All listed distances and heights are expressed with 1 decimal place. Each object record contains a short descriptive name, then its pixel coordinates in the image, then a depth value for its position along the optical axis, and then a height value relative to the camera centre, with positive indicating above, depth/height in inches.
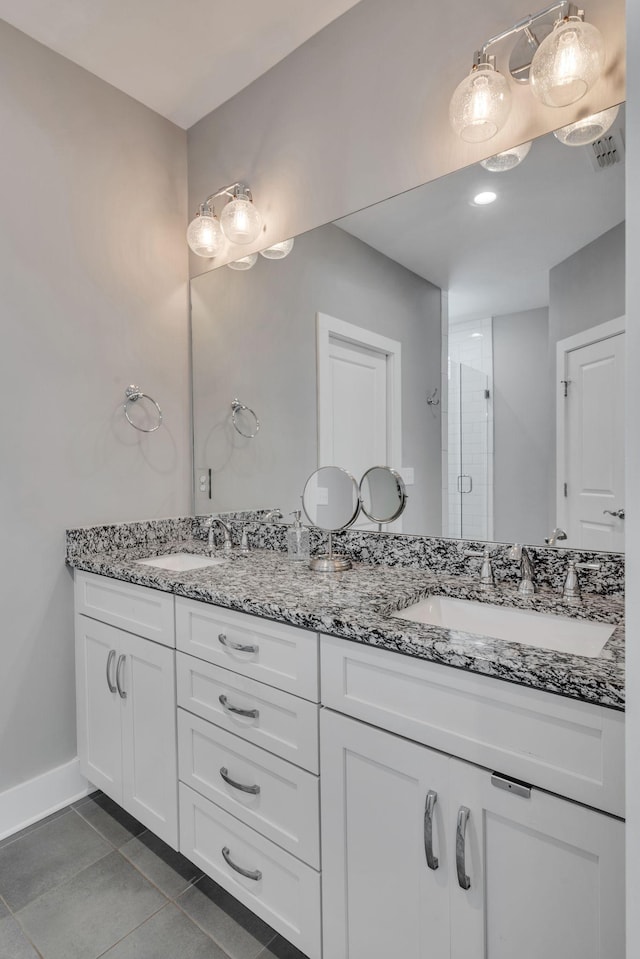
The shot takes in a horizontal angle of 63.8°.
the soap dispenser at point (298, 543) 71.4 -9.8
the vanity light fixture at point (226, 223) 77.5 +38.8
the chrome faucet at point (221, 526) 81.8 -9.1
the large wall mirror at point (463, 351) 50.7 +14.6
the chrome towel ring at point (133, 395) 82.4 +12.6
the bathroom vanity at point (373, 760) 31.4 -22.7
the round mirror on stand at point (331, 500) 68.5 -3.8
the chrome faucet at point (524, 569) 51.5 -10.1
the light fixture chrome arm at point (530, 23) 48.2 +43.6
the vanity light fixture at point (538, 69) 46.6 +38.3
